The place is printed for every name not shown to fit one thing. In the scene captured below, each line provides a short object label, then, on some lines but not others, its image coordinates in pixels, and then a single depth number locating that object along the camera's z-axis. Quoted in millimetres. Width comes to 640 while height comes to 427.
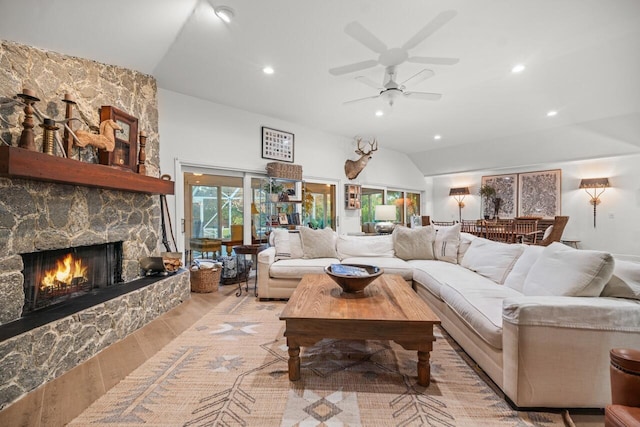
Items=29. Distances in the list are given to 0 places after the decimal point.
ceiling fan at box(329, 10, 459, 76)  2395
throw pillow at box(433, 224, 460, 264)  3619
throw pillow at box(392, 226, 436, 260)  3793
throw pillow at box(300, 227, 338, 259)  3785
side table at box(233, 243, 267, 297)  3859
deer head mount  5746
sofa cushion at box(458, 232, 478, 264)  3551
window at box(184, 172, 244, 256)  4504
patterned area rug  1503
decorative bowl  2143
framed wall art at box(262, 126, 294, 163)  4820
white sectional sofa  1500
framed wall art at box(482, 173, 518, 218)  6930
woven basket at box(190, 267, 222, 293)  3844
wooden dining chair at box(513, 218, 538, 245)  4453
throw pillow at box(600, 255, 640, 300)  1703
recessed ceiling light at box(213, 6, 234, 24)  2254
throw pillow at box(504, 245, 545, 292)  2367
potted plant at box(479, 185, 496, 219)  7208
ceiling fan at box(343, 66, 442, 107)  2911
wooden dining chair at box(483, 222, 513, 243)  4610
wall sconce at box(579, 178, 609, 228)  5582
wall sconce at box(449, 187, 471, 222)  7777
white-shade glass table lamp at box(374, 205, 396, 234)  5938
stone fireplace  1857
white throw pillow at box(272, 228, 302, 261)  3785
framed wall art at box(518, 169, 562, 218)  6273
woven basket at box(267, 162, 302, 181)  4691
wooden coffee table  1732
